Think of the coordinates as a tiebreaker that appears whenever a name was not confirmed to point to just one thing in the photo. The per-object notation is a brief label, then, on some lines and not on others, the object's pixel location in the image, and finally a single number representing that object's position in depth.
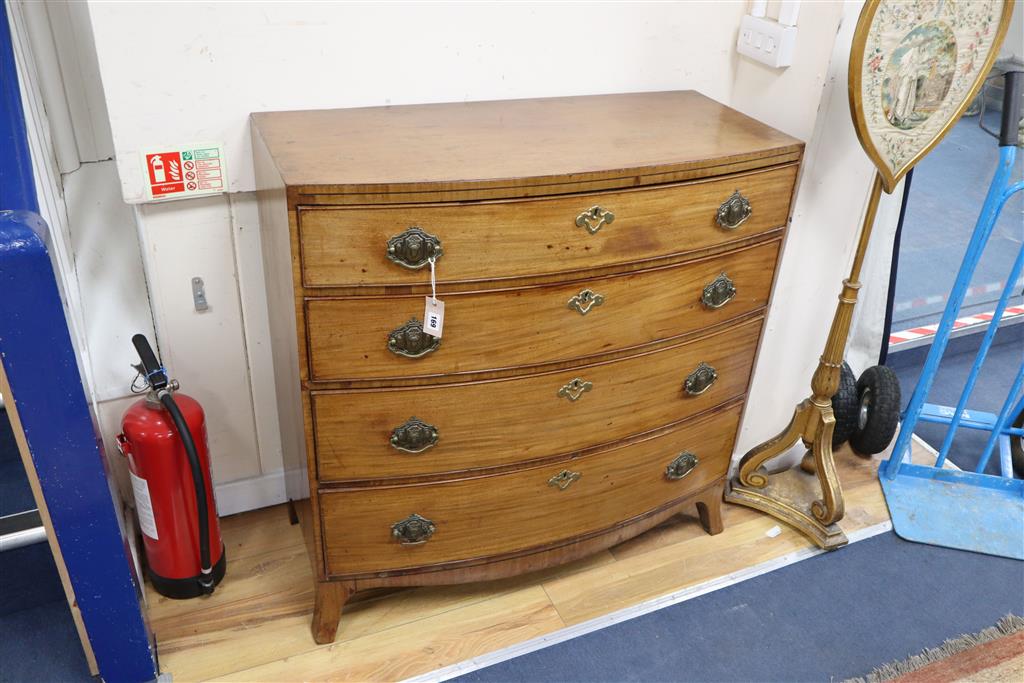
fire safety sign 1.86
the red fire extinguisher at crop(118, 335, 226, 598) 1.92
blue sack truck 2.40
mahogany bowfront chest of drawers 1.59
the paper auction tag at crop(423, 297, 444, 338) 1.63
